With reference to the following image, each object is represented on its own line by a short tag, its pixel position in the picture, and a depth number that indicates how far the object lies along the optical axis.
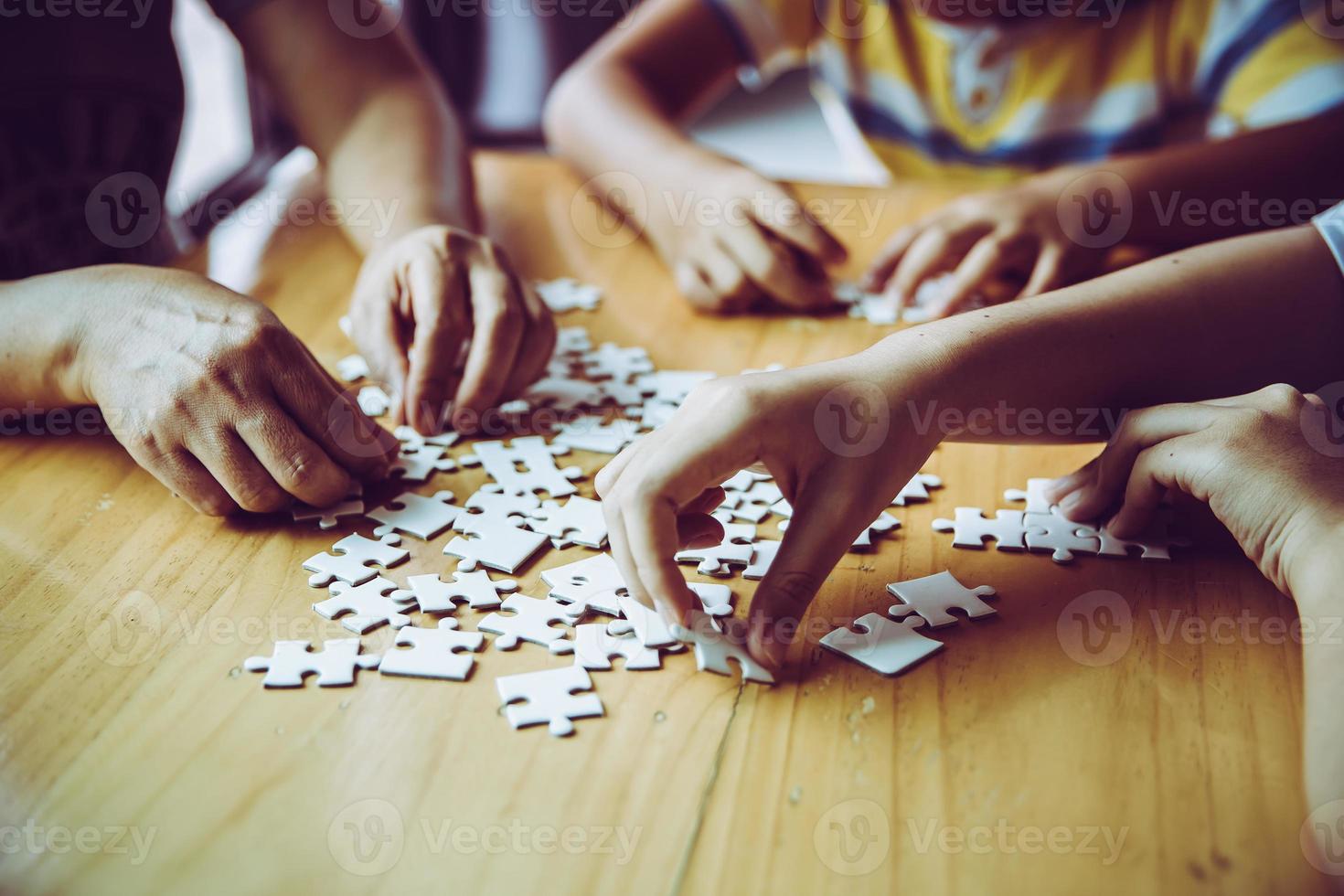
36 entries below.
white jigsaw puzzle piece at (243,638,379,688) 0.43
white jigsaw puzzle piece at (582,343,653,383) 0.61
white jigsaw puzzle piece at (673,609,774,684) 0.44
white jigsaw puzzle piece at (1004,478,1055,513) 0.51
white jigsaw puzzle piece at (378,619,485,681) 0.44
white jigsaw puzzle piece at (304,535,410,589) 0.48
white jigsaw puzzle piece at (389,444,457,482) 0.54
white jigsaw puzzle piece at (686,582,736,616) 0.46
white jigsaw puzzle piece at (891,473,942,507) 0.52
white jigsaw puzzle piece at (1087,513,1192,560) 0.49
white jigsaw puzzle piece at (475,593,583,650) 0.45
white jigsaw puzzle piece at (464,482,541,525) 0.51
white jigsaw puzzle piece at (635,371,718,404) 0.59
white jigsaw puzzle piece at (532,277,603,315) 0.67
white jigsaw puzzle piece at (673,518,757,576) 0.48
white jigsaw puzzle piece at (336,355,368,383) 0.60
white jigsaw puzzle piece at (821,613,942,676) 0.44
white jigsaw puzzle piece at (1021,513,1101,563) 0.49
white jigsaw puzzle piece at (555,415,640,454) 0.55
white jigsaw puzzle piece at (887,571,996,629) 0.46
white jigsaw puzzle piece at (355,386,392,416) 0.58
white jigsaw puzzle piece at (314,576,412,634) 0.46
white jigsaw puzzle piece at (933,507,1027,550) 0.50
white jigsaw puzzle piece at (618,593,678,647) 0.45
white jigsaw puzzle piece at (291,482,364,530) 0.51
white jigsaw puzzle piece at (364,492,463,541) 0.50
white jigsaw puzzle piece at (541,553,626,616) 0.46
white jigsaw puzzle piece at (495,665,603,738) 0.42
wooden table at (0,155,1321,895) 0.38
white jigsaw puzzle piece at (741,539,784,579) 0.48
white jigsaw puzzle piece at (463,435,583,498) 0.53
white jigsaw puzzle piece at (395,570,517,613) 0.46
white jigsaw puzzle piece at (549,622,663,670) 0.44
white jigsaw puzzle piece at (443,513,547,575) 0.48
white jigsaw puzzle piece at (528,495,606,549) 0.49
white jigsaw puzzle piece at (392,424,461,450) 0.56
